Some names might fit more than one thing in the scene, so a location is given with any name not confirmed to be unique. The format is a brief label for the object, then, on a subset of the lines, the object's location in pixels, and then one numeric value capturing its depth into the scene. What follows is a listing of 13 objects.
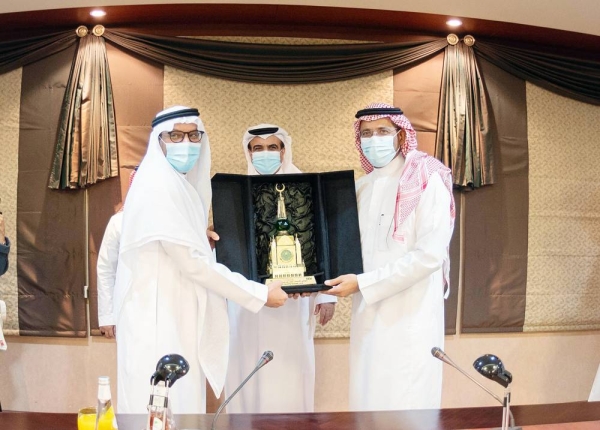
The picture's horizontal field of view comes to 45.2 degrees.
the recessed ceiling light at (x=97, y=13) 4.41
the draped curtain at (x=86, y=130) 4.57
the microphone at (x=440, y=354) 2.11
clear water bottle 1.76
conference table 2.04
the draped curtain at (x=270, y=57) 4.66
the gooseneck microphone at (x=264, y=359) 2.06
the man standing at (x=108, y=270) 3.93
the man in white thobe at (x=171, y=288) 2.92
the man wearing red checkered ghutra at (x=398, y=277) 3.14
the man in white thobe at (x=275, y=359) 3.55
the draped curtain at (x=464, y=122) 4.80
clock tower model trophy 3.20
